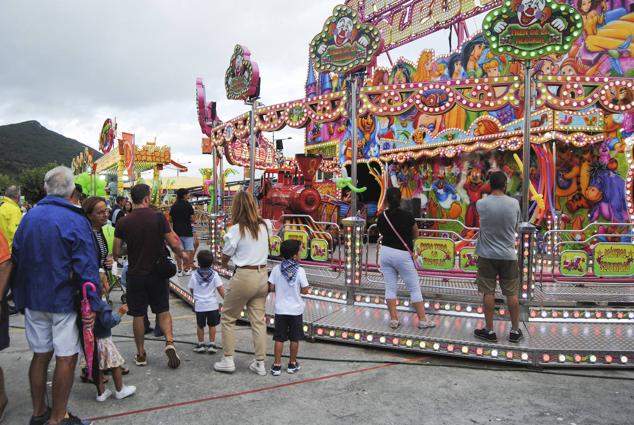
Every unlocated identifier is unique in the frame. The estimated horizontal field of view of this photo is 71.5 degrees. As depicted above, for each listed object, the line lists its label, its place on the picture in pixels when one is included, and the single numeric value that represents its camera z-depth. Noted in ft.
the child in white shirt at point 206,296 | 15.44
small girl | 10.77
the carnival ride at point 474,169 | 17.07
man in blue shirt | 9.68
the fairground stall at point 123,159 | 65.36
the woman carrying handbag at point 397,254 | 16.26
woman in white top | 13.30
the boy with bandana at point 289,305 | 13.60
